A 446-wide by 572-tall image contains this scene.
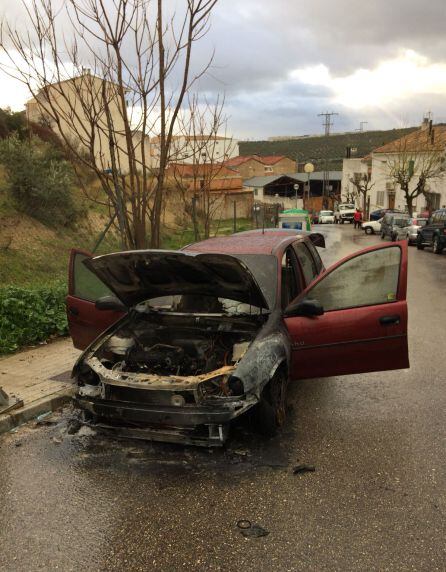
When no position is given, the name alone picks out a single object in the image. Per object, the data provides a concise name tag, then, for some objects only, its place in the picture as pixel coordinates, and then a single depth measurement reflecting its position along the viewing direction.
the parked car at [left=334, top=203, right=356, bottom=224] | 52.21
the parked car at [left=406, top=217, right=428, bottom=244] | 26.00
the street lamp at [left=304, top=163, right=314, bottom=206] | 48.14
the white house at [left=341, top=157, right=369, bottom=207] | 64.74
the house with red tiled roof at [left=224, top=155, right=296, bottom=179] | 80.19
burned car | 3.80
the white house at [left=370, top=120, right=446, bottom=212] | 40.12
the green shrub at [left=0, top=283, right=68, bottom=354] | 6.74
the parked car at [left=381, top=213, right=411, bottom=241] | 27.84
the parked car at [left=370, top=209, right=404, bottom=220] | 42.84
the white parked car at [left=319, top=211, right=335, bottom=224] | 52.62
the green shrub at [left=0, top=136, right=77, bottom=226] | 16.19
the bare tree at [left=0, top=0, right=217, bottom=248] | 6.55
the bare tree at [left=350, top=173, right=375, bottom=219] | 55.81
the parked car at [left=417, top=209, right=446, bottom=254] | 21.14
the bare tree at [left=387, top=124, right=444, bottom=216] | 38.47
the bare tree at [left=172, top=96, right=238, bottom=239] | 9.20
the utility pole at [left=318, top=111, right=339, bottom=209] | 70.12
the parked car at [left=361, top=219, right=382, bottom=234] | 35.44
